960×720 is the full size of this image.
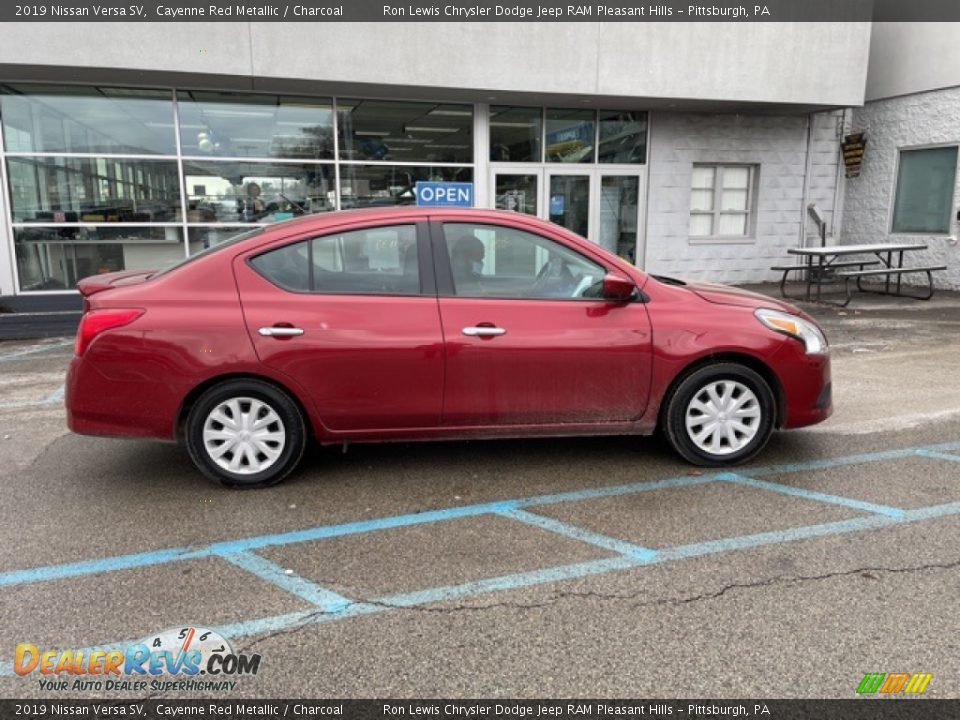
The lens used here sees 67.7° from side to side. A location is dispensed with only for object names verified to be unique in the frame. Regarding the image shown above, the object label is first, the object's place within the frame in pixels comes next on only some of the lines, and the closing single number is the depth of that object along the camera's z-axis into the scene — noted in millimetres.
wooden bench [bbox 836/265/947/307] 11938
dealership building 11039
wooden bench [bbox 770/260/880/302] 11789
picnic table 11820
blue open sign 12875
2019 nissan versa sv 4098
